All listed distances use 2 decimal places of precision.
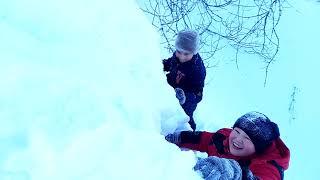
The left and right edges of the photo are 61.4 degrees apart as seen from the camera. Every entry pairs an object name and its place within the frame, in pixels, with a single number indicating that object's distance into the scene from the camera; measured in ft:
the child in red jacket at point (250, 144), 5.06
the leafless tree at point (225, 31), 10.84
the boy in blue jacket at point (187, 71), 6.76
